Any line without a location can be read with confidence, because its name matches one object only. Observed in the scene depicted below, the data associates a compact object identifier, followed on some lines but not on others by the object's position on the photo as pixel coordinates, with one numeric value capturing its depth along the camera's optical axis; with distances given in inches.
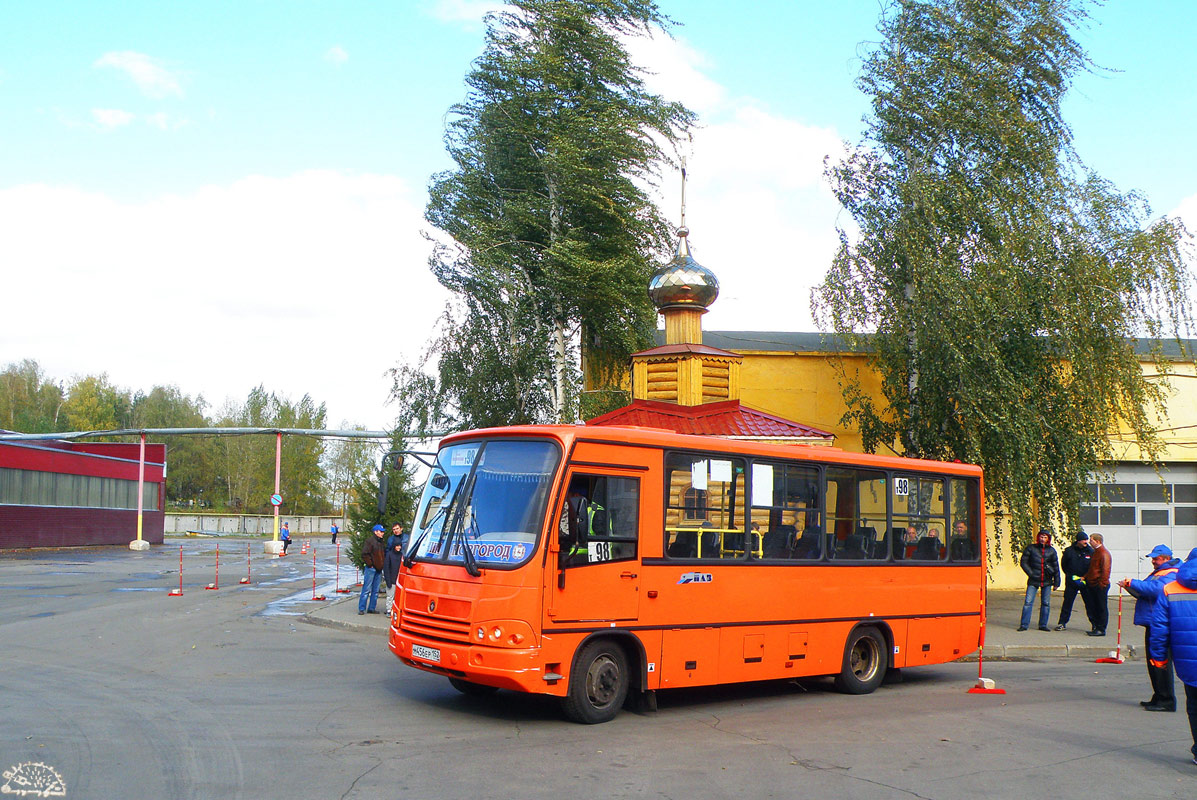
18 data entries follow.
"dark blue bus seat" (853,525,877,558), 492.7
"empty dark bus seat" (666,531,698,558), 412.8
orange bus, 370.9
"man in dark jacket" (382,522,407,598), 720.3
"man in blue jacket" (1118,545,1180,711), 441.4
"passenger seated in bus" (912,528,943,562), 525.0
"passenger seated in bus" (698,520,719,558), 424.8
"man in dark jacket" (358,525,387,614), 749.3
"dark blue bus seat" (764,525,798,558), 450.9
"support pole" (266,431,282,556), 1813.5
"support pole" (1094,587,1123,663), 641.0
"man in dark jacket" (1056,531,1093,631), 726.5
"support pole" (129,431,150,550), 1955.6
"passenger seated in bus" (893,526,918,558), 512.4
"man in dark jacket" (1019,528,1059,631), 736.3
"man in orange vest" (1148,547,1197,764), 322.0
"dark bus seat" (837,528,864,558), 484.7
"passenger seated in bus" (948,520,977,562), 547.5
